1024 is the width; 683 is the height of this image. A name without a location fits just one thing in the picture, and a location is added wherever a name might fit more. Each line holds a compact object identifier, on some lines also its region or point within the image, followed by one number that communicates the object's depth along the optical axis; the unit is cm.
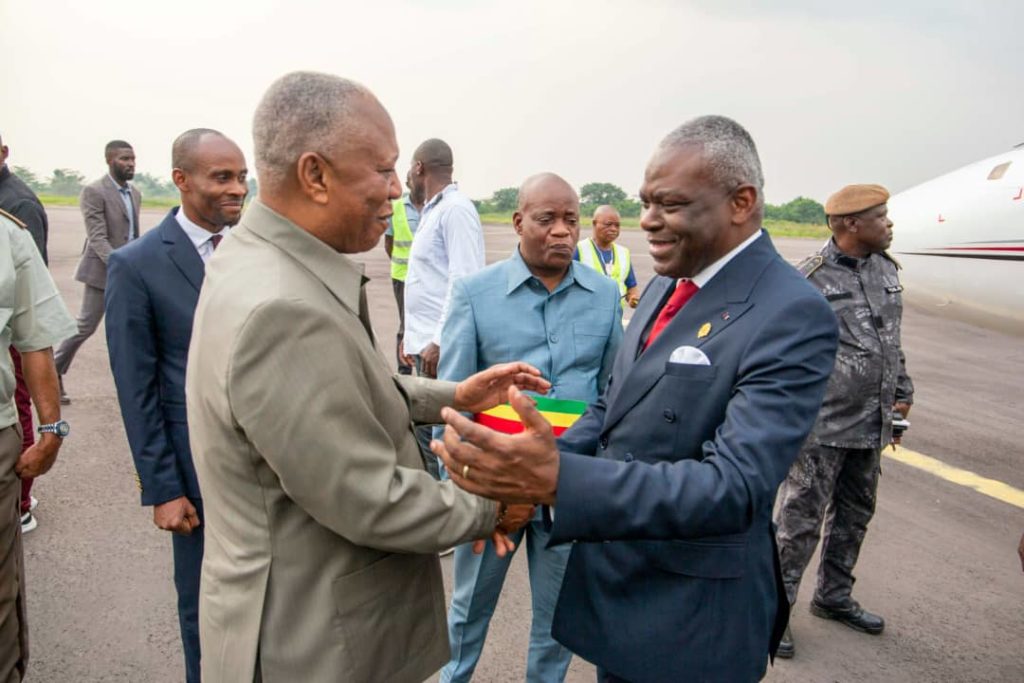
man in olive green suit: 141
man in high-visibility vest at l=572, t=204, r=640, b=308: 639
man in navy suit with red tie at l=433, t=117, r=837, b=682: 151
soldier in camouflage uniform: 350
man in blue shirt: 276
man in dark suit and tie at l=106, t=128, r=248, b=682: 246
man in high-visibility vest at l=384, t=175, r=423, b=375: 679
